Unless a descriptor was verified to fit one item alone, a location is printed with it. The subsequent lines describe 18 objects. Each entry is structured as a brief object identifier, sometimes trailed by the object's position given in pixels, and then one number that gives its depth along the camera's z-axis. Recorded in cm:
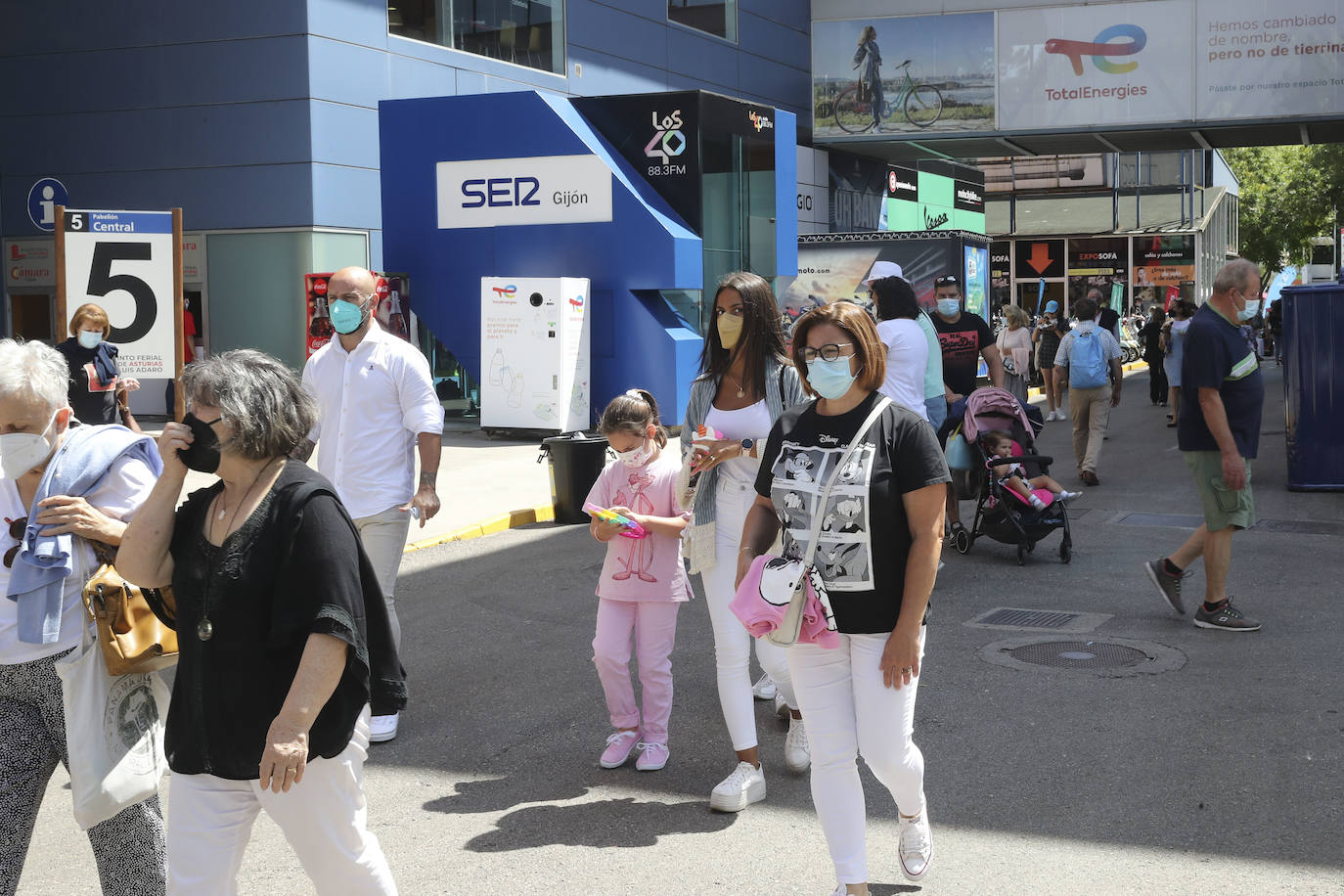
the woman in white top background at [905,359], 816
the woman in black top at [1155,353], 2380
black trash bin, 1263
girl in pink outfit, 564
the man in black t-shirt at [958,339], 1116
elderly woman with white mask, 364
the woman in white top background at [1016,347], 2064
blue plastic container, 1304
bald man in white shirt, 619
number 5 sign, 989
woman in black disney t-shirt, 403
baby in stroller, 1003
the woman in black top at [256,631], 322
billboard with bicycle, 3269
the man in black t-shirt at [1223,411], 742
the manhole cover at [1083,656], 714
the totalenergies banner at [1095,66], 3114
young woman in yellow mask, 528
